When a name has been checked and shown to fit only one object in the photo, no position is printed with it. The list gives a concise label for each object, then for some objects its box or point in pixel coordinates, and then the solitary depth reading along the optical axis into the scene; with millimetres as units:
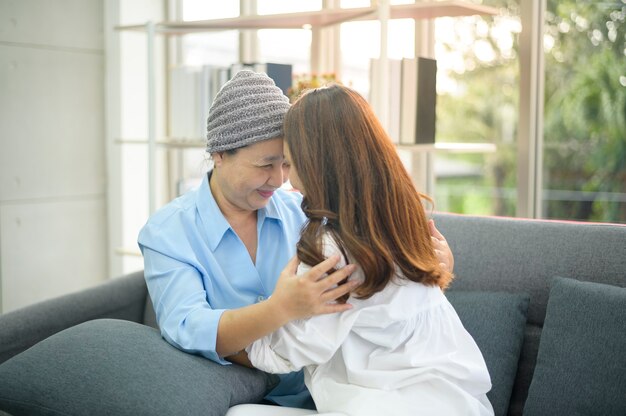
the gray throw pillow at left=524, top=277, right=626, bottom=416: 1616
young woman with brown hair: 1383
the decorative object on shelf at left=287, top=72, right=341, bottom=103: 2801
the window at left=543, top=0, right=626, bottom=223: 3010
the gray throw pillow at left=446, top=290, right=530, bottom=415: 1805
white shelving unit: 2752
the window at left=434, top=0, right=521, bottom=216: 3420
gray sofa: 1446
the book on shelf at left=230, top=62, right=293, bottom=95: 2947
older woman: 1401
